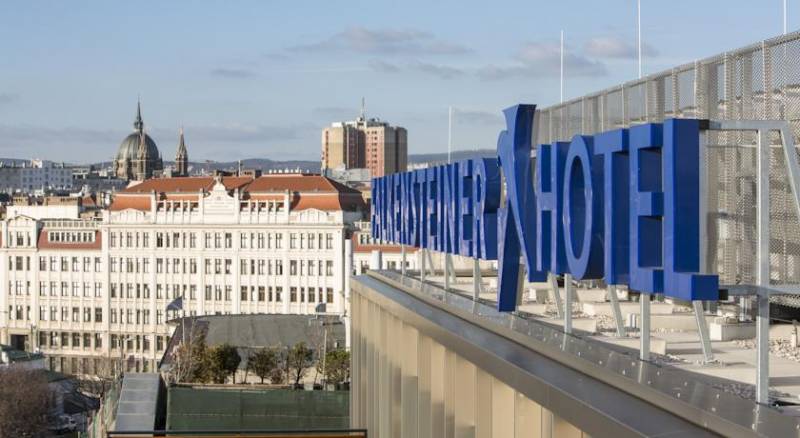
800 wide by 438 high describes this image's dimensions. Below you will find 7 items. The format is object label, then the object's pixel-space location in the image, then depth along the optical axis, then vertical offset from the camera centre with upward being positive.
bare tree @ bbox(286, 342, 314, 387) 60.88 -6.14
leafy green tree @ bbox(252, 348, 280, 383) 59.91 -6.15
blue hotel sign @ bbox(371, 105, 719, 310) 10.41 +0.10
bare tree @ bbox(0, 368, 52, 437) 71.50 -9.57
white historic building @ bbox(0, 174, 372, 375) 112.62 -3.62
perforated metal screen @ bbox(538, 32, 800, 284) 12.88 +0.94
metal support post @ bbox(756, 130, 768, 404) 9.83 -0.34
